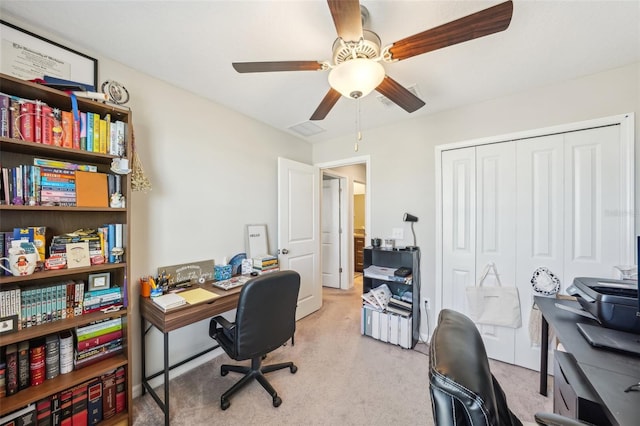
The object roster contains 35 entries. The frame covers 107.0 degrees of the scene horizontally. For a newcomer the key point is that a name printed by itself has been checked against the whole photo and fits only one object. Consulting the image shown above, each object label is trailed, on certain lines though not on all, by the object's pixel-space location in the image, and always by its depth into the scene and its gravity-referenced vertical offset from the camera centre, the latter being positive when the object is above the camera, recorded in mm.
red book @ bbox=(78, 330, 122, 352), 1427 -804
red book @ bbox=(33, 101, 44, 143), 1279 +487
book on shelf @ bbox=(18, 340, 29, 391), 1238 -812
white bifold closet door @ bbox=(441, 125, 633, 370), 1845 -36
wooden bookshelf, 1204 -70
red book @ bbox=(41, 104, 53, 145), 1303 +484
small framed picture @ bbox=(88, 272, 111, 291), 1494 -445
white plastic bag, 2152 -871
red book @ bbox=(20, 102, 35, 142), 1255 +485
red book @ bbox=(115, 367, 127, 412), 1519 -1152
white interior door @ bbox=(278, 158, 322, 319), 2914 -198
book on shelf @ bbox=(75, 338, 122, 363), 1417 -867
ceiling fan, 972 +802
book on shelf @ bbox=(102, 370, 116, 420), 1465 -1144
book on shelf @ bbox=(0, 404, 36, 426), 1148 -1023
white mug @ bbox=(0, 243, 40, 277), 1188 -251
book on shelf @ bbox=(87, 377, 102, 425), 1406 -1142
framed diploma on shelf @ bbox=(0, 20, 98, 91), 1348 +954
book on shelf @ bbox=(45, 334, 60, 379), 1325 -820
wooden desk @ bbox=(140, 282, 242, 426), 1533 -746
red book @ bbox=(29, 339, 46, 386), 1274 -824
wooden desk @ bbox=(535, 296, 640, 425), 770 -640
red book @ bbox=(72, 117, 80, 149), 1390 +460
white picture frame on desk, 2648 -333
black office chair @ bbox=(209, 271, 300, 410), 1594 -798
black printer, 1178 -478
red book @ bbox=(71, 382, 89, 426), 1358 -1125
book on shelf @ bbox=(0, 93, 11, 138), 1193 +489
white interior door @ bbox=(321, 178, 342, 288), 4391 -428
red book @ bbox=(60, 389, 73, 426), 1320 -1099
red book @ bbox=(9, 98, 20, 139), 1223 +488
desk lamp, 2627 -88
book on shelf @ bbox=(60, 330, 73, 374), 1371 -827
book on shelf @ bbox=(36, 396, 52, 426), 1249 -1067
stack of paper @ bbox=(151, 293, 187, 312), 1597 -630
